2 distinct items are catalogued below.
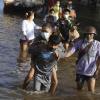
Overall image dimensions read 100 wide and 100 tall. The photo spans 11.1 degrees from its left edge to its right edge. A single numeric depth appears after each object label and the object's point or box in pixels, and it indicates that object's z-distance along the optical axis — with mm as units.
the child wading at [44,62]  10398
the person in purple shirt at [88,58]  10633
